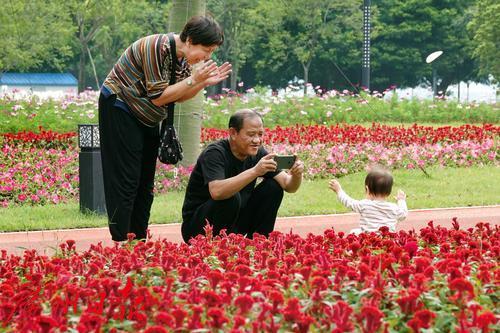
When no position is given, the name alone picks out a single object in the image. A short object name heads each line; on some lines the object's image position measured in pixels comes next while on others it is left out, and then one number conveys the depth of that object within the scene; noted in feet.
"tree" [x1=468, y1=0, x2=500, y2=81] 288.51
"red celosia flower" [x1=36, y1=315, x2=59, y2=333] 18.69
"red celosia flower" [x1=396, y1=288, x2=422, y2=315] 19.69
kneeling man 39.04
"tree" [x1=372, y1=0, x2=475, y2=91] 361.92
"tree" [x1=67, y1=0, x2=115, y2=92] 280.92
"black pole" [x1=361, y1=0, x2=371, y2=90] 167.63
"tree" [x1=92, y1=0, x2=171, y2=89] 305.63
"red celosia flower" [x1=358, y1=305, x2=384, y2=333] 18.11
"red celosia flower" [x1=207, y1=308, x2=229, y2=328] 18.30
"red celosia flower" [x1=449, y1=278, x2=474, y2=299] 19.97
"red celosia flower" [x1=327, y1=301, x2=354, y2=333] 18.42
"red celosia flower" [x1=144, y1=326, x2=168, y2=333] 17.92
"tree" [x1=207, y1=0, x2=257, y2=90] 314.55
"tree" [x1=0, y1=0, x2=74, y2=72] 265.91
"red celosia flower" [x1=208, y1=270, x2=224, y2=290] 22.07
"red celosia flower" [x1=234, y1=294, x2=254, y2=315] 19.39
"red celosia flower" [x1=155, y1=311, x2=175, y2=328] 18.48
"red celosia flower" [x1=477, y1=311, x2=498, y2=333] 17.94
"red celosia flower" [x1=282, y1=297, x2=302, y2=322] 18.72
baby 41.60
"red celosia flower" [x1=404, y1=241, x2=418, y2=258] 26.68
